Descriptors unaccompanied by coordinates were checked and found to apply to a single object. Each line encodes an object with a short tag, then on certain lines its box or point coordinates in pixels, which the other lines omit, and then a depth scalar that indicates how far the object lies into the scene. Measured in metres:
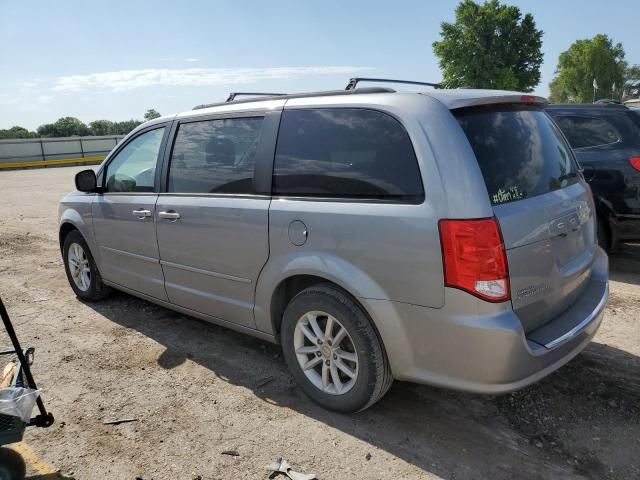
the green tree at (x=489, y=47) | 52.97
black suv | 5.47
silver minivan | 2.53
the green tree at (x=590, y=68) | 77.12
